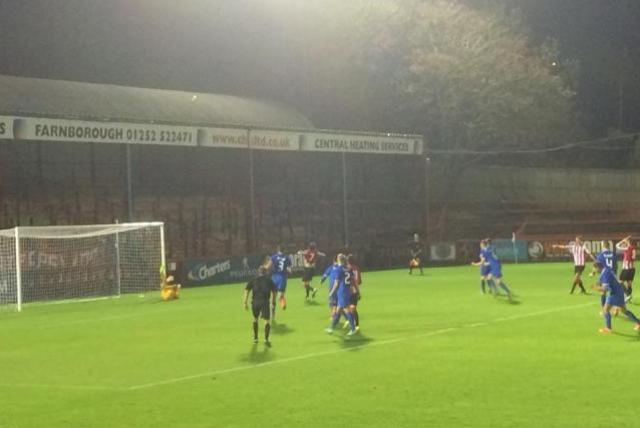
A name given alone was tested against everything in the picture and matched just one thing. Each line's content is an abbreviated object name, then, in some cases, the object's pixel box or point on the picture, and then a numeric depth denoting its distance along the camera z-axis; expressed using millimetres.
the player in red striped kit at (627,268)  33469
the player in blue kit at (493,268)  36562
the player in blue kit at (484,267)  37344
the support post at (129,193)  50431
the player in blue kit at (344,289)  25969
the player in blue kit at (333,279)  26125
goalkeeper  41844
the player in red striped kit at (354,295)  26031
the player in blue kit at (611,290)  24156
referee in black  24078
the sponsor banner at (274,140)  59000
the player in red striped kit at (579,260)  37844
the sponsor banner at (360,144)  62406
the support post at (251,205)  58375
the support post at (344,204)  64562
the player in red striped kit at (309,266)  38969
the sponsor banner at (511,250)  65000
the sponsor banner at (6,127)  45844
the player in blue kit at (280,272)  32969
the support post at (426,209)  70812
